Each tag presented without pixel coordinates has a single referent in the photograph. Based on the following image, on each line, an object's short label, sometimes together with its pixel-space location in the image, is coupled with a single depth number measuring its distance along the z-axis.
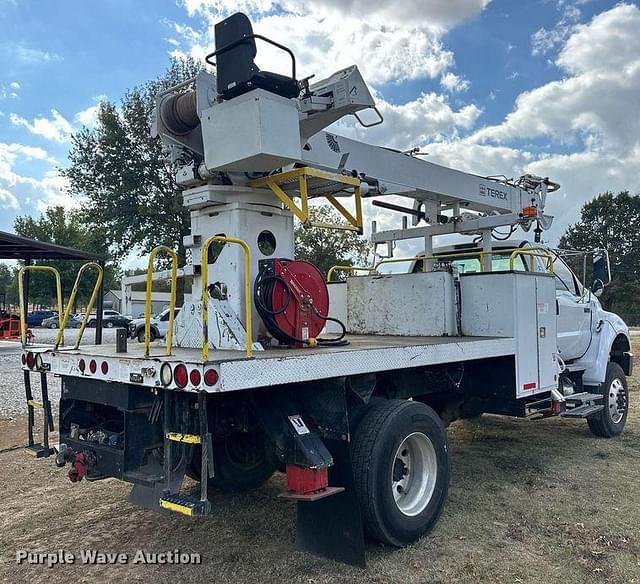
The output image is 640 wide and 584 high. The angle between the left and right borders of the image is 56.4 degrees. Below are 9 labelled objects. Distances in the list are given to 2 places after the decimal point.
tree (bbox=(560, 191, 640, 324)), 48.06
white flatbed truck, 3.78
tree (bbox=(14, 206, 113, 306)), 38.53
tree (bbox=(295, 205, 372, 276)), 30.75
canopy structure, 10.25
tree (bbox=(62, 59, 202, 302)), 22.45
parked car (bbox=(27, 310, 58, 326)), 42.33
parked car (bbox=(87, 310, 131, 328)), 36.18
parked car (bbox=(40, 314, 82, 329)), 36.76
